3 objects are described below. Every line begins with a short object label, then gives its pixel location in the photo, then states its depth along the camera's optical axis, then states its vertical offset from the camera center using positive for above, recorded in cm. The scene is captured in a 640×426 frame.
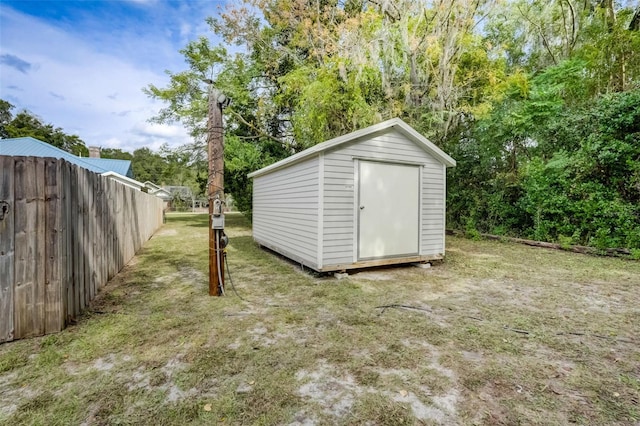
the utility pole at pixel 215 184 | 361 +25
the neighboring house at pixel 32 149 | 1220 +232
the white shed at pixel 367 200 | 468 +10
